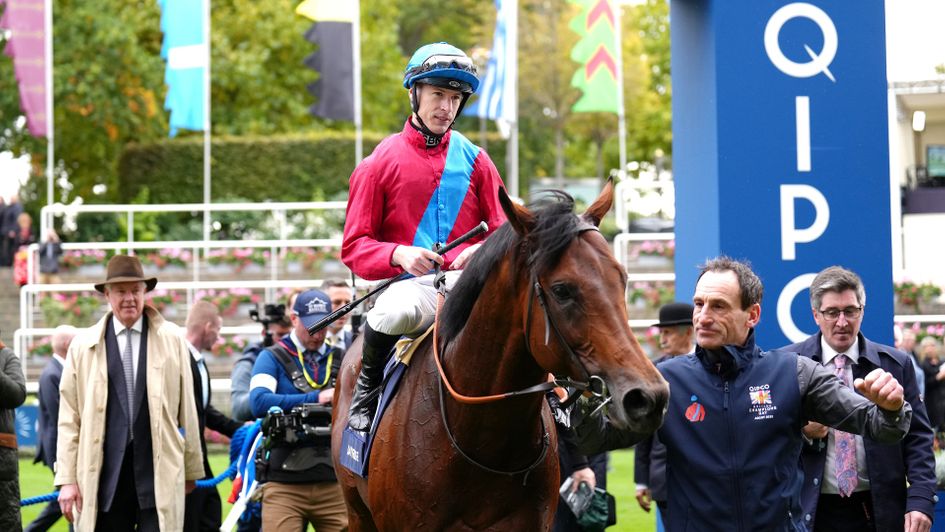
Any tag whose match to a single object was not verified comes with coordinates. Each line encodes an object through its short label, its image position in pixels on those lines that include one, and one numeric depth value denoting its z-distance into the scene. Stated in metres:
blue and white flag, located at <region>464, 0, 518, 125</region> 23.55
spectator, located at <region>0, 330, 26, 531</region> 6.95
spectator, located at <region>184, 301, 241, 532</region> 7.94
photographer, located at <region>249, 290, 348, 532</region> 7.41
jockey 5.23
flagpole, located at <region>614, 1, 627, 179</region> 25.31
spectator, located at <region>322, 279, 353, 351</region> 8.04
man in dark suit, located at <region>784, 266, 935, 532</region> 5.56
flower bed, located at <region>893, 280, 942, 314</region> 18.59
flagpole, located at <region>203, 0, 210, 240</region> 22.88
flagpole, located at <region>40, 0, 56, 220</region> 23.52
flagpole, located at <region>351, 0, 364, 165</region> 23.38
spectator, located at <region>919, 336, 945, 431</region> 11.49
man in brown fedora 7.00
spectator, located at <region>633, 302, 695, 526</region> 7.08
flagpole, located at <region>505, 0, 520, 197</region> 23.48
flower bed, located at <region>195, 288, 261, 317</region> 18.95
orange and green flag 24.33
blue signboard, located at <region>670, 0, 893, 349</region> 6.66
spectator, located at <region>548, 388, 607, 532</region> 6.93
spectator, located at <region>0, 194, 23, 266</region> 23.27
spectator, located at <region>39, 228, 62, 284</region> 20.53
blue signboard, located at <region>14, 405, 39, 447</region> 15.91
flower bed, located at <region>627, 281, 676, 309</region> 19.03
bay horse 4.06
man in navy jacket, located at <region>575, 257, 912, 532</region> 4.53
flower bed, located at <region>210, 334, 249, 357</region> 18.14
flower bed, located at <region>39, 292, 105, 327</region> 19.45
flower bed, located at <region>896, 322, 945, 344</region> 15.41
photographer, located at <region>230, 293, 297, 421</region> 7.96
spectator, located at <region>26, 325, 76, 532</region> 8.95
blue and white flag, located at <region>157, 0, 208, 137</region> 22.88
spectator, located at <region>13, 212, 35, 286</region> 21.09
